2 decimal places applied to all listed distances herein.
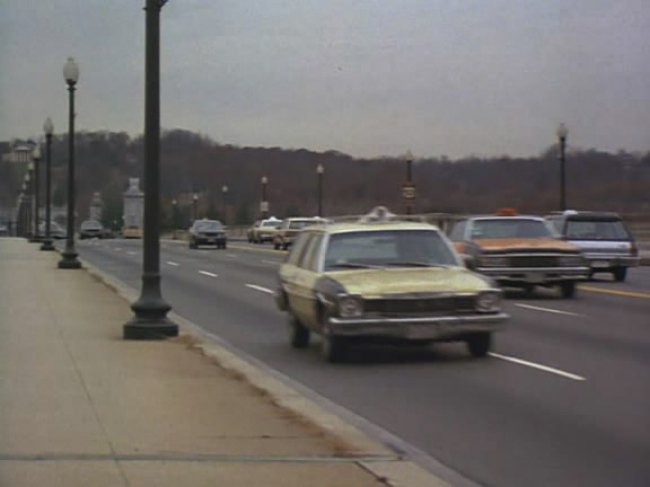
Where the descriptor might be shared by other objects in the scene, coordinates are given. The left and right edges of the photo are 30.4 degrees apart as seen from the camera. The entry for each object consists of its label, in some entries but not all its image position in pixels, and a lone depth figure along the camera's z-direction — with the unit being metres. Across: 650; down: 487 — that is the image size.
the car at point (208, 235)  61.44
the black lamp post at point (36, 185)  56.91
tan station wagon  13.32
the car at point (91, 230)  94.12
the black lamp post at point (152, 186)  15.70
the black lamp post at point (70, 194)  32.44
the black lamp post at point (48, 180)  43.69
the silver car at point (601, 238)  29.28
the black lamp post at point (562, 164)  38.75
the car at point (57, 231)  82.90
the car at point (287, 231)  55.04
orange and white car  23.06
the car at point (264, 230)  69.69
